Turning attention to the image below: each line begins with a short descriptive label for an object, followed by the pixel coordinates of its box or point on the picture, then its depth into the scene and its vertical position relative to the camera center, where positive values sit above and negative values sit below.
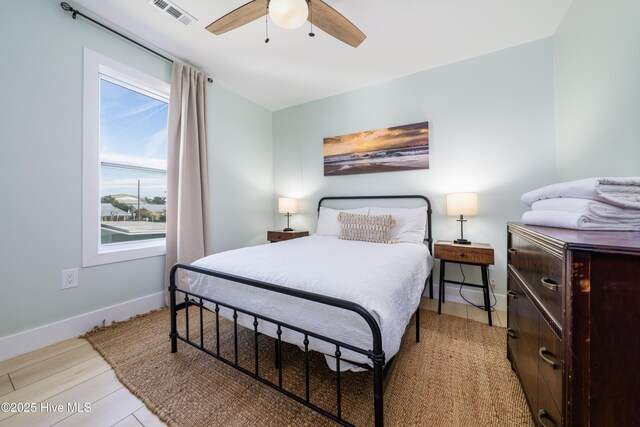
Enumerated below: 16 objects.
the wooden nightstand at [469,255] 2.14 -0.40
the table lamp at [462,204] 2.31 +0.09
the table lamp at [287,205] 3.46 +0.13
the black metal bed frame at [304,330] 0.89 -0.54
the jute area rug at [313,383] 1.17 -0.99
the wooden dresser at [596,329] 0.59 -0.31
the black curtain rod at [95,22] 1.83 +1.62
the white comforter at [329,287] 1.05 -0.38
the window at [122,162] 2.00 +0.51
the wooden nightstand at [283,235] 3.31 -0.29
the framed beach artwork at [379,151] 2.79 +0.80
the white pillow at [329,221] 2.90 -0.09
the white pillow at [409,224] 2.49 -0.12
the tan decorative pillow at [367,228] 2.42 -0.15
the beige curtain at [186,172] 2.48 +0.46
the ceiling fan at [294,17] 1.37 +1.32
